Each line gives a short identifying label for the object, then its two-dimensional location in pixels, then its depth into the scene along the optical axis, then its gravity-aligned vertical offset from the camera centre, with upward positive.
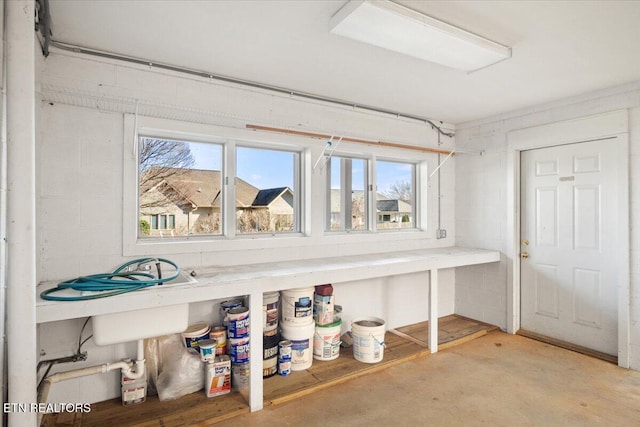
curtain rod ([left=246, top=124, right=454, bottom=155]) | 2.97 +0.72
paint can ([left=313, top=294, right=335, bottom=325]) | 3.13 -0.90
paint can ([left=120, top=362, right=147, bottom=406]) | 2.40 -1.25
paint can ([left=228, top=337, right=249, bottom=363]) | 2.66 -1.07
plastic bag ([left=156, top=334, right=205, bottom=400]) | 2.51 -1.19
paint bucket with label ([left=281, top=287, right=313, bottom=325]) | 2.89 -0.80
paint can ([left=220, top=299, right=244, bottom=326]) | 2.81 -0.78
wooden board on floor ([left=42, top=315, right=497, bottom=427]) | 2.23 -1.35
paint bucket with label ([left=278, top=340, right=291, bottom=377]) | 2.82 -1.21
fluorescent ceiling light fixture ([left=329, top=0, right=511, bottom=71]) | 1.84 +1.05
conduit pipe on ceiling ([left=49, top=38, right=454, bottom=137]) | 2.34 +1.11
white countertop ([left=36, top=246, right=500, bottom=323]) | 1.89 -0.49
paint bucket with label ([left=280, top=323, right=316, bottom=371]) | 2.90 -1.11
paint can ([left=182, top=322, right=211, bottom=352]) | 2.64 -0.96
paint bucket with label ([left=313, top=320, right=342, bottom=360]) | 3.09 -1.17
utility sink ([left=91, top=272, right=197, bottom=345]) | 2.00 -0.68
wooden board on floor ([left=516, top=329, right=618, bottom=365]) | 3.18 -1.36
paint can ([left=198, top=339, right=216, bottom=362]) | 2.59 -1.05
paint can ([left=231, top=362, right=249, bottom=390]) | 2.63 -1.25
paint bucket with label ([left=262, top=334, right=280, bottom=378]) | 2.77 -1.18
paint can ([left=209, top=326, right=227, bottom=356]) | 2.71 -1.00
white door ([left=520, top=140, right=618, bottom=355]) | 3.24 -0.34
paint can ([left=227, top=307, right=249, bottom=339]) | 2.67 -0.88
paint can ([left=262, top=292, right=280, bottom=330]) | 2.85 -0.83
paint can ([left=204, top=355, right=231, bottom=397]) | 2.52 -1.22
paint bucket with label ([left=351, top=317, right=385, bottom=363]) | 3.07 -1.18
